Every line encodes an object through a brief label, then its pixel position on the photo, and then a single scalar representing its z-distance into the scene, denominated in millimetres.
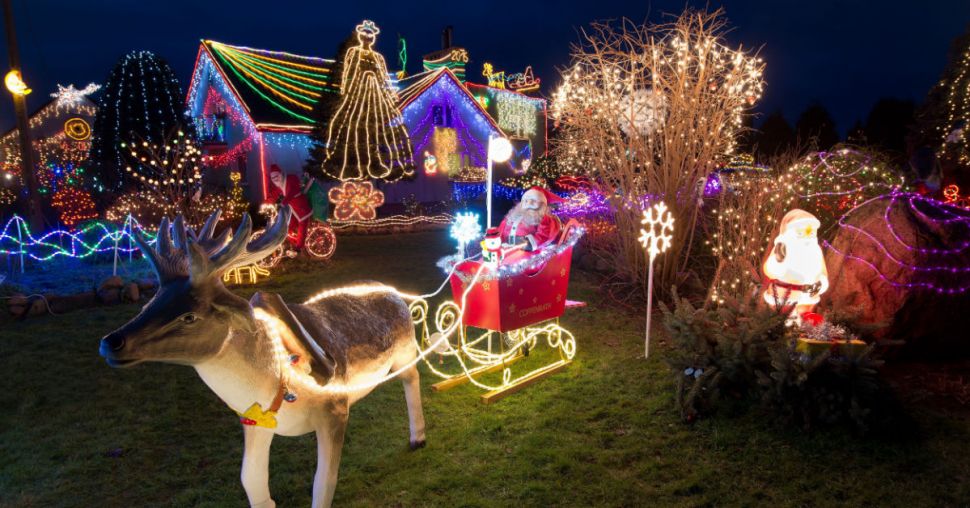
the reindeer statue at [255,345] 2477
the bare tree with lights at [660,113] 7441
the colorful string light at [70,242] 10908
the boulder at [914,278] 5355
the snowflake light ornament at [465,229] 5512
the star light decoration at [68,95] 23312
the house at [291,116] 18297
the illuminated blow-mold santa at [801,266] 5215
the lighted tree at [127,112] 15555
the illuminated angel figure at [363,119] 15750
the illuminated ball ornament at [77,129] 15797
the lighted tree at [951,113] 15516
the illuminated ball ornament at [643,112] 7886
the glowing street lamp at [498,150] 5383
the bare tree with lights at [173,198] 11906
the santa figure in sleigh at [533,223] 5680
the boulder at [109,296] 8273
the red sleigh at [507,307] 5148
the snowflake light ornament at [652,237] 5945
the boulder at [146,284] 8797
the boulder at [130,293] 8438
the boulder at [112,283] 8422
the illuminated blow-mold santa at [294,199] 10711
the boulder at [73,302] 7875
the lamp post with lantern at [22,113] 10344
